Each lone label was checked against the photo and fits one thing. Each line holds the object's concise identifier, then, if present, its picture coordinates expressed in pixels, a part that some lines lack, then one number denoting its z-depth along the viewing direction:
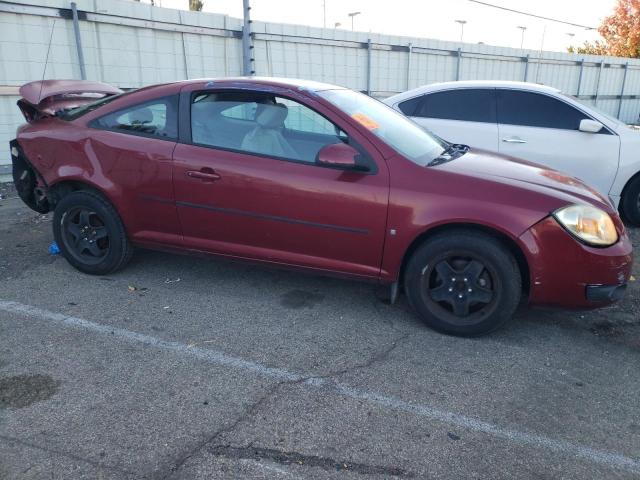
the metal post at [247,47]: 9.99
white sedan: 5.95
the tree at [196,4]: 26.36
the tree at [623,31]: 32.72
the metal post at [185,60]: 9.42
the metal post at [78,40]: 7.96
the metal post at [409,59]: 13.29
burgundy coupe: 3.39
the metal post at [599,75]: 18.69
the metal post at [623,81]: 19.59
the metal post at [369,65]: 12.35
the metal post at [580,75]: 18.06
